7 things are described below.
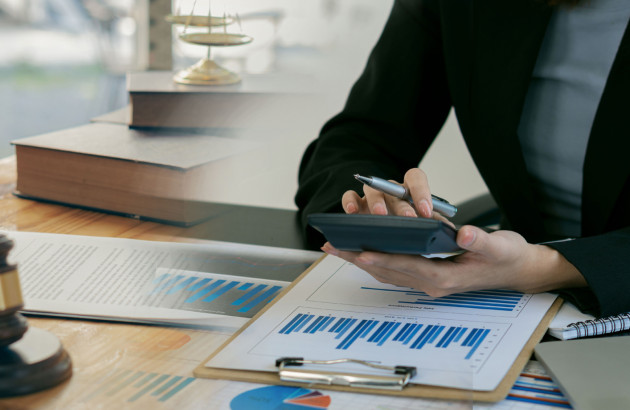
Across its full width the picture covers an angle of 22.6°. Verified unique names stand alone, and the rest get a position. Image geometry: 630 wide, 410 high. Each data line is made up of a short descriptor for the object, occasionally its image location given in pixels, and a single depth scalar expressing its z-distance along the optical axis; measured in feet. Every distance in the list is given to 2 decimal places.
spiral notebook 4.46
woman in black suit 5.49
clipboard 4.09
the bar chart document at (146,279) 4.46
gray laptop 4.08
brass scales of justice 5.16
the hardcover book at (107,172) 4.95
